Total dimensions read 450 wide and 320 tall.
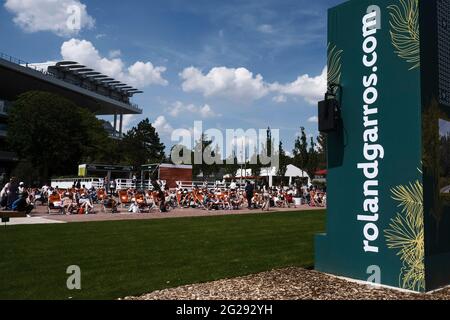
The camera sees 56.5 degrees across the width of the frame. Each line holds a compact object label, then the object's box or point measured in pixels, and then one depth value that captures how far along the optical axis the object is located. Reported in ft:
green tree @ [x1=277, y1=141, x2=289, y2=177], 178.89
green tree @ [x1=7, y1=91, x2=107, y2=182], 188.65
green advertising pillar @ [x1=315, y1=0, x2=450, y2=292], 17.70
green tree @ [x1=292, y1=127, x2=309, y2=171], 168.96
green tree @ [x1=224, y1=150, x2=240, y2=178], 190.81
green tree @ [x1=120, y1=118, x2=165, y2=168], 213.25
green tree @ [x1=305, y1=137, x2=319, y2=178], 167.32
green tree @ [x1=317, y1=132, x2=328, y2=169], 163.57
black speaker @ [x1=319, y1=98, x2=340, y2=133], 20.49
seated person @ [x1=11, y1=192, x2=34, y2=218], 40.65
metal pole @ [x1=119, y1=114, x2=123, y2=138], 321.11
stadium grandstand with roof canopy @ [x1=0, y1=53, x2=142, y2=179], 221.25
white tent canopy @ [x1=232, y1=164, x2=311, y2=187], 172.27
